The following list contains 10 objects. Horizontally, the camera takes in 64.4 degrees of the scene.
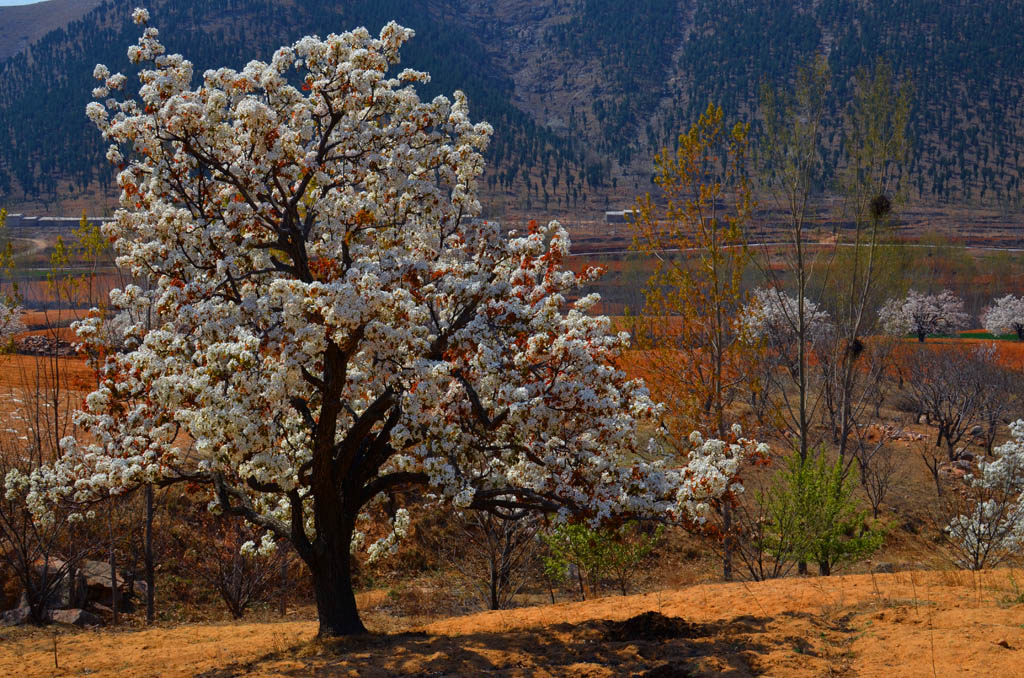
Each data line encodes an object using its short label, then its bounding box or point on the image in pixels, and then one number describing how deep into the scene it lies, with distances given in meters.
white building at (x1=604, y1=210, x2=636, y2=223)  122.99
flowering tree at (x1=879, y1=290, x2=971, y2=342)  63.66
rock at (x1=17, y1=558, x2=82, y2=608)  16.19
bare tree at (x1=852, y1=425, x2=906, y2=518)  27.27
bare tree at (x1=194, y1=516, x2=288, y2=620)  16.58
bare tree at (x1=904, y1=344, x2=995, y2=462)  34.28
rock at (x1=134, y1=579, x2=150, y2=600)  18.90
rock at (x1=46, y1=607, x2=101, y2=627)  15.31
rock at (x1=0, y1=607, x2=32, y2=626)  14.95
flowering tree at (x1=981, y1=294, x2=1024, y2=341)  64.12
